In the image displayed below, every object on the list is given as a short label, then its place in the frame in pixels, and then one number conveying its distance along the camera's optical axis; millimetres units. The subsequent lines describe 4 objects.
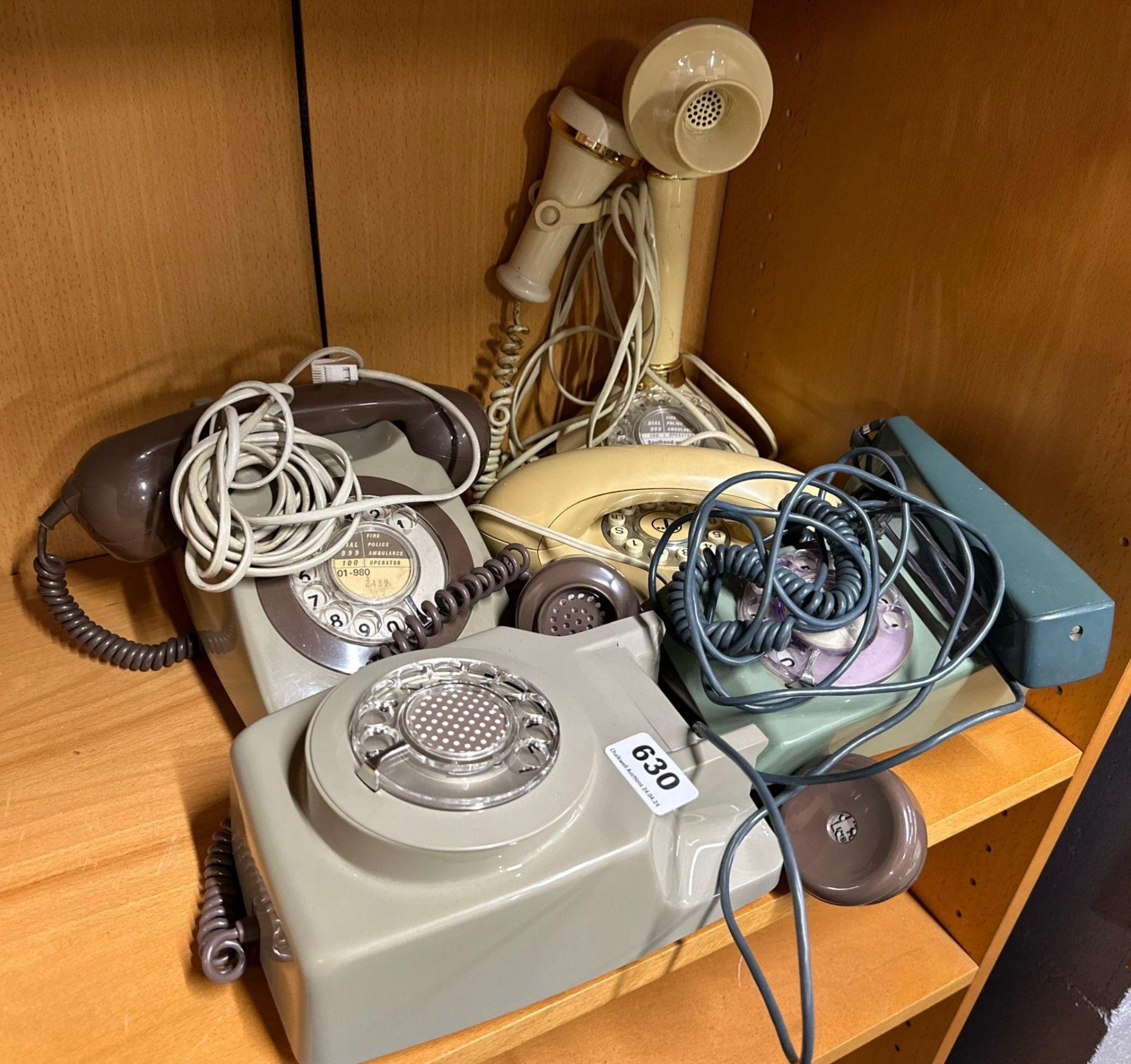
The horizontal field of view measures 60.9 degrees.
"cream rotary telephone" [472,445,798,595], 714
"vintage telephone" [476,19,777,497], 675
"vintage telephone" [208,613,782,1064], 415
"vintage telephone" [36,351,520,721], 604
